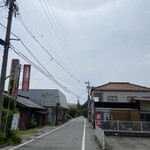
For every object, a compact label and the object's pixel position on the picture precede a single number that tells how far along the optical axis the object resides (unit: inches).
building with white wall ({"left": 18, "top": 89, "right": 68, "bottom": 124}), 1120.2
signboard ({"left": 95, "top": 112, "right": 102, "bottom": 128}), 649.5
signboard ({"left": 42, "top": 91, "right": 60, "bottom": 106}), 1121.1
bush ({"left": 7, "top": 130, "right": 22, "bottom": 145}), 399.8
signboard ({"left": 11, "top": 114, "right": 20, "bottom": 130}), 413.6
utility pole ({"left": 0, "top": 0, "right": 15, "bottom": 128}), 369.1
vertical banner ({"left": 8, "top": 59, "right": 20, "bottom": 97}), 410.9
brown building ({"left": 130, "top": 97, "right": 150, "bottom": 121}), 729.6
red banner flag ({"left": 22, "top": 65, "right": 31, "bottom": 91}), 504.7
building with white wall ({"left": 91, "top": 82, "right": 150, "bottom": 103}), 1040.8
